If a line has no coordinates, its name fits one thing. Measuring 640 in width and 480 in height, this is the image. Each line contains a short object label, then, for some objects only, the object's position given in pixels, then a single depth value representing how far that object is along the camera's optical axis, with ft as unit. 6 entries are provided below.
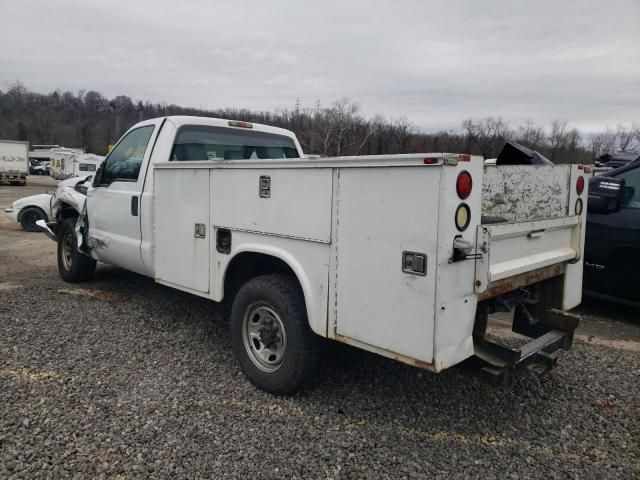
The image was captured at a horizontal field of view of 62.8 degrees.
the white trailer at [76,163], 102.53
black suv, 17.30
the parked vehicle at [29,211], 39.81
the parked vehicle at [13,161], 101.65
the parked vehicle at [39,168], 171.53
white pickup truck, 9.04
